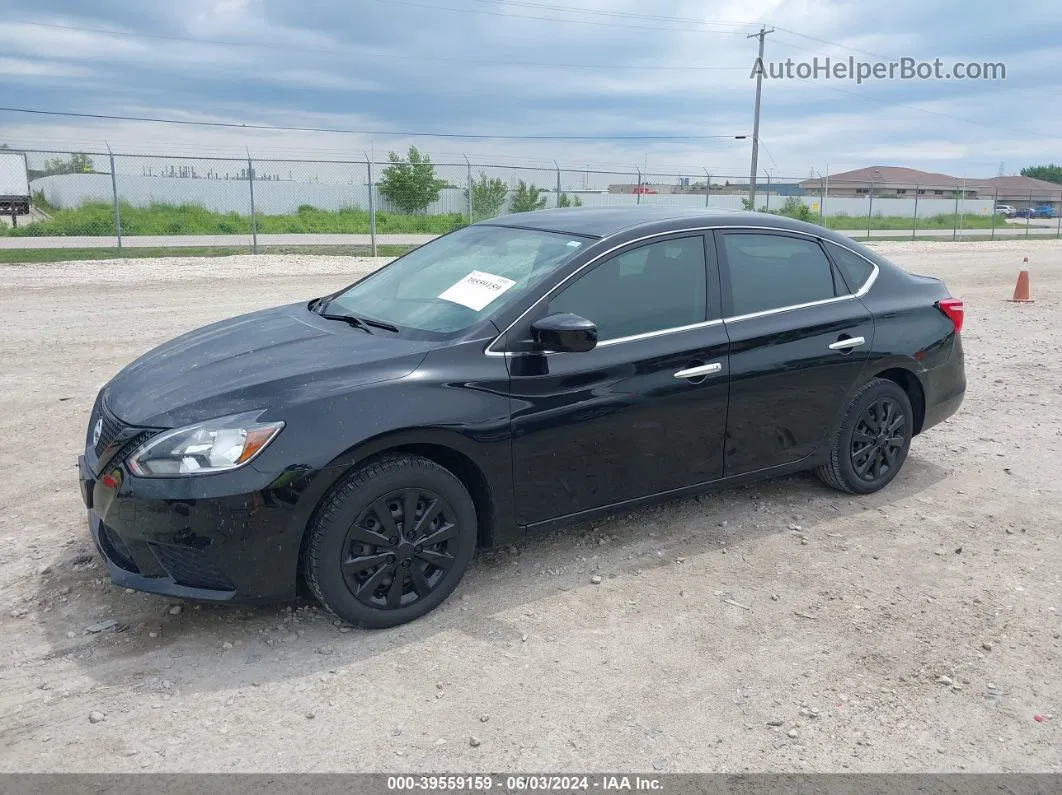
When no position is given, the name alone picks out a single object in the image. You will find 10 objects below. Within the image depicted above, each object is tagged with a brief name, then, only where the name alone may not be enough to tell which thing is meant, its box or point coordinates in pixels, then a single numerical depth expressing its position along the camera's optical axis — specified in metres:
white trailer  30.91
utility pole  39.22
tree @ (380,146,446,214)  27.91
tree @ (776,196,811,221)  32.28
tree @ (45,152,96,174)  24.98
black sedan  3.41
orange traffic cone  13.91
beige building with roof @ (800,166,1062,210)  73.44
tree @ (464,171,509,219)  25.00
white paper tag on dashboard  4.16
